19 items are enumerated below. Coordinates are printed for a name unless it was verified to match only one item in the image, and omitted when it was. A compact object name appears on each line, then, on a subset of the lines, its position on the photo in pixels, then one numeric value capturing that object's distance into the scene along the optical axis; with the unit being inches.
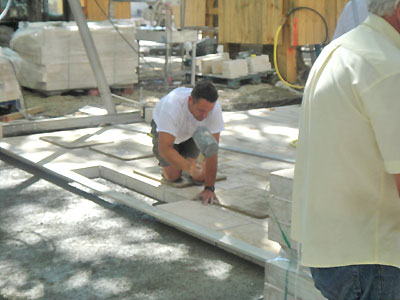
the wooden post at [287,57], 509.7
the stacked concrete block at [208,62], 526.5
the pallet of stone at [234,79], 502.6
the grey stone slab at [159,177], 247.0
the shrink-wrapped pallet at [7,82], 376.2
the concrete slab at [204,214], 203.6
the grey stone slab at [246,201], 215.0
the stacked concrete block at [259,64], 514.3
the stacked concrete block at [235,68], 497.0
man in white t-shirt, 212.7
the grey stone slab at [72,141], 318.3
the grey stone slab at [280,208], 133.3
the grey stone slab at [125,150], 296.5
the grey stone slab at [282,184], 129.7
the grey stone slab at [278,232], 135.4
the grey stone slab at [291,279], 126.0
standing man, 71.1
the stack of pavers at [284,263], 127.6
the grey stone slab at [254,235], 185.0
